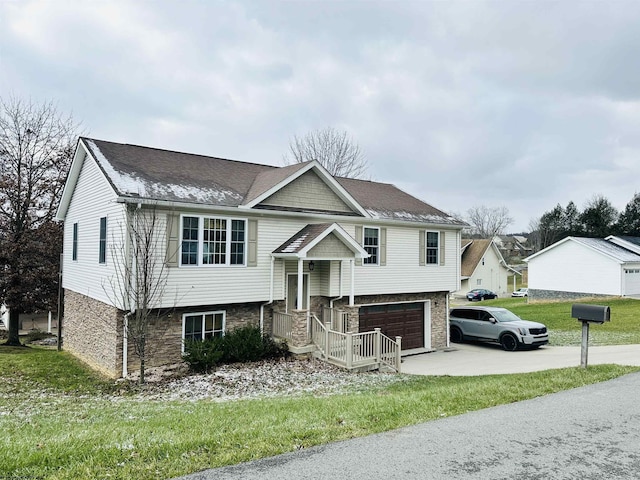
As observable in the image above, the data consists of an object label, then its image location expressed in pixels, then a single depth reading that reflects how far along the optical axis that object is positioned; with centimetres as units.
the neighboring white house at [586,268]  3241
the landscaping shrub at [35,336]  2433
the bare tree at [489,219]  8269
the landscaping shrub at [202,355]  1180
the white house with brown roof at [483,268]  4591
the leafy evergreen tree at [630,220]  5131
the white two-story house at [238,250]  1247
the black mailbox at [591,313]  842
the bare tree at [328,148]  3341
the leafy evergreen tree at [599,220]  5316
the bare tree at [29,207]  1995
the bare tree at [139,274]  1127
